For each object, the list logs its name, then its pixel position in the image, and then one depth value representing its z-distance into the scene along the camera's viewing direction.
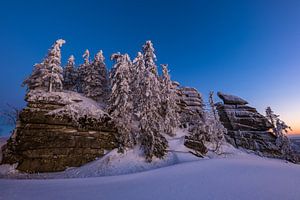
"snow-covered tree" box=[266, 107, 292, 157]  36.00
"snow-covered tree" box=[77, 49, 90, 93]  38.09
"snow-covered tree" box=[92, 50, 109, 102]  34.39
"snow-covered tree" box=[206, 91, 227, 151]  29.22
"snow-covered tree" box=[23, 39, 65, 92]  27.29
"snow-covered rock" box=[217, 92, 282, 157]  39.91
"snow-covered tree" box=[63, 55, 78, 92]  39.47
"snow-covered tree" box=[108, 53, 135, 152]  20.95
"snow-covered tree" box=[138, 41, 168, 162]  19.70
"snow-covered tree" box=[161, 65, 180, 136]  27.38
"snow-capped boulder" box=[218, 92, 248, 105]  48.16
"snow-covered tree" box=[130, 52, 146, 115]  21.41
